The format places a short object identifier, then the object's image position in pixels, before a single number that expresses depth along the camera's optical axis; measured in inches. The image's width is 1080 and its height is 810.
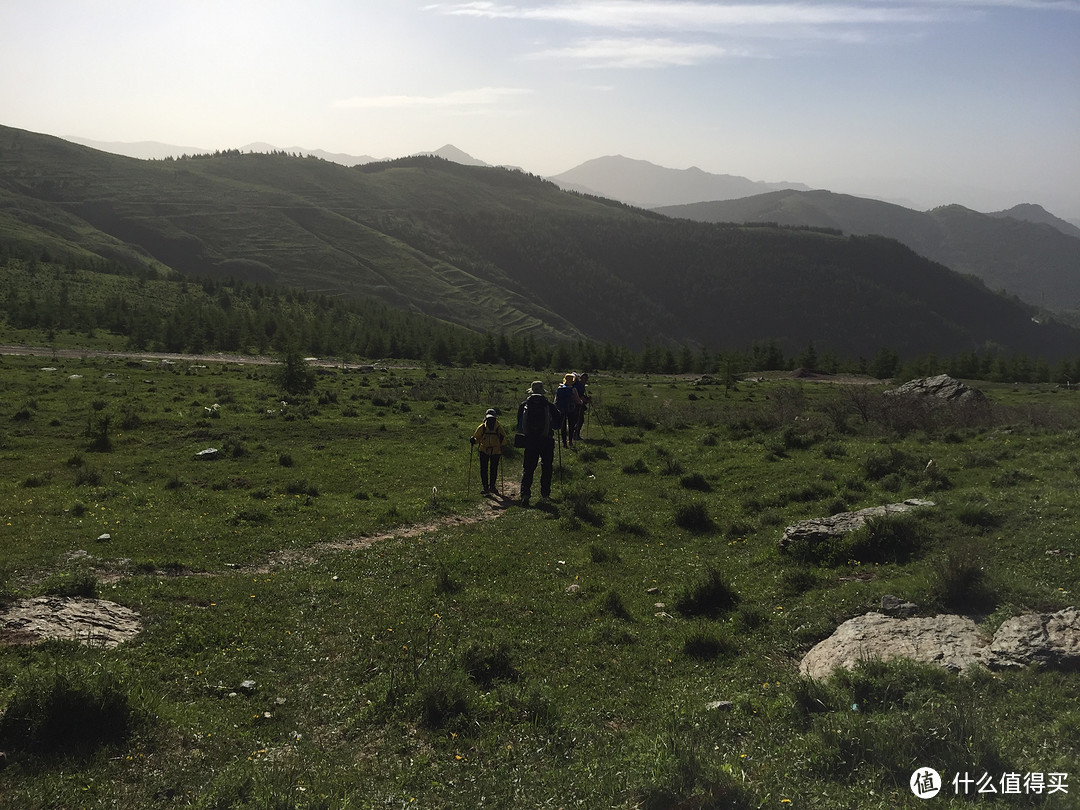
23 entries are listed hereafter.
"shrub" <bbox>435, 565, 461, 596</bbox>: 460.1
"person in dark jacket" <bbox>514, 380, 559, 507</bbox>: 714.2
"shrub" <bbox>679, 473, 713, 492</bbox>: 764.0
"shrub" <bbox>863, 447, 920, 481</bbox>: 670.1
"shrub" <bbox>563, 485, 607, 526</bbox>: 650.2
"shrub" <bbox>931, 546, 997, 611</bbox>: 357.4
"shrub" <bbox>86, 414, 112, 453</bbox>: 904.9
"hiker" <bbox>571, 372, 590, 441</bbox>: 1022.4
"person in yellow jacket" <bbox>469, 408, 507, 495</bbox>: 734.5
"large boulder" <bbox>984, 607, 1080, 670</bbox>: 280.2
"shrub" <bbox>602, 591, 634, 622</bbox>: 422.3
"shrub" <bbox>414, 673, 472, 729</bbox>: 291.9
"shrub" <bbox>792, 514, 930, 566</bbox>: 457.7
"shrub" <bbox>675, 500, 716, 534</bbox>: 619.8
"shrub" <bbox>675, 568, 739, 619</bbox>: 425.4
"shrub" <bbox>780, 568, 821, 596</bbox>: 433.1
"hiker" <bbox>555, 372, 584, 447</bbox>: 938.1
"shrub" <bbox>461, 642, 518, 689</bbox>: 335.6
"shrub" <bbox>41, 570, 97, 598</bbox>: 385.8
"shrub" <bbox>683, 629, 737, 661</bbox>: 361.7
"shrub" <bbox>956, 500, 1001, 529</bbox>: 467.5
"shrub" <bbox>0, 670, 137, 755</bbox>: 250.7
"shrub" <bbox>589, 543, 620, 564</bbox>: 534.3
